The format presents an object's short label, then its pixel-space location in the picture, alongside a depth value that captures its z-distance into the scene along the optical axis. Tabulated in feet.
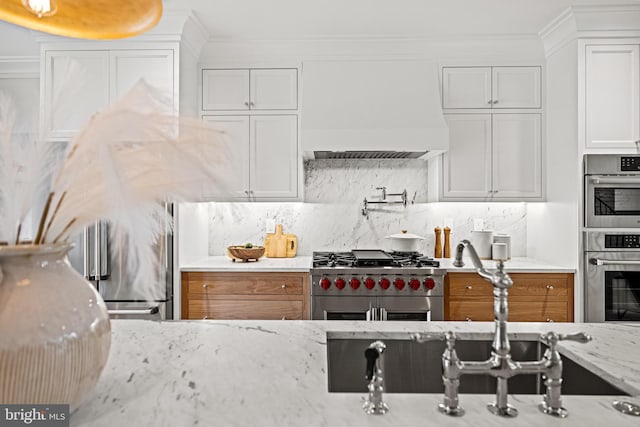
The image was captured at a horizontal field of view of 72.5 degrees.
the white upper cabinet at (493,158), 11.18
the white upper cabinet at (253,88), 11.28
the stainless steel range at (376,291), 9.87
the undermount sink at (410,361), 4.54
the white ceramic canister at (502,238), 11.18
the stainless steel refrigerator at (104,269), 9.61
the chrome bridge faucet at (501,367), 2.67
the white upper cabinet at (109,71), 10.06
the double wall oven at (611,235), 9.70
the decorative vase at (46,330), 2.22
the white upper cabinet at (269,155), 11.27
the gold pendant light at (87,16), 3.20
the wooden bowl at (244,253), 10.93
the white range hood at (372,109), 10.48
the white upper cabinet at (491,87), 11.16
